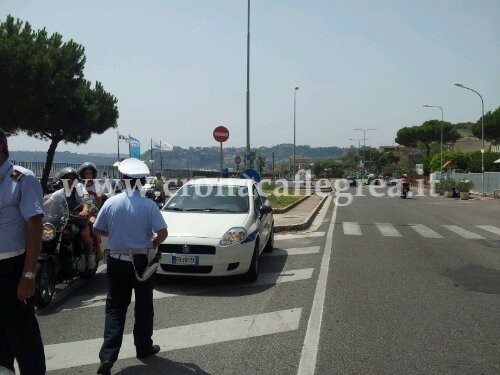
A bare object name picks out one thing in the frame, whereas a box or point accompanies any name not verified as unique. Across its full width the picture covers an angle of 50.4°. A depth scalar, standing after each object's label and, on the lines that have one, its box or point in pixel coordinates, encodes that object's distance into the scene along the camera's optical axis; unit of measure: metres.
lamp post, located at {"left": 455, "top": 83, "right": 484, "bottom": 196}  38.34
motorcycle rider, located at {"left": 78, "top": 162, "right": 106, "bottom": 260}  8.07
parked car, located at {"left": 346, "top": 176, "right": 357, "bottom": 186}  69.04
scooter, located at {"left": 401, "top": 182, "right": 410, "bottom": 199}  34.88
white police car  7.14
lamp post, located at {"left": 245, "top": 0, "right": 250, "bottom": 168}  20.00
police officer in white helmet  4.30
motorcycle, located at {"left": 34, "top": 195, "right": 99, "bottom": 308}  6.02
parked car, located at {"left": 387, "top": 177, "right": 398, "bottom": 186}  74.09
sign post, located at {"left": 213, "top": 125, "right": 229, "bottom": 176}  15.98
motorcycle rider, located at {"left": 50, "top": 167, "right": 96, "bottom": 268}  7.15
